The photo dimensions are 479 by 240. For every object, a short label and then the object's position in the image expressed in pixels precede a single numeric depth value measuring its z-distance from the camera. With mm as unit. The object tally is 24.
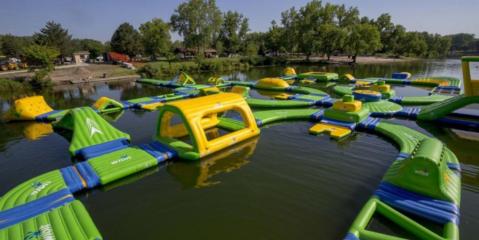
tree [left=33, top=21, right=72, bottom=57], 50038
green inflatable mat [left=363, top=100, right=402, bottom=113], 17147
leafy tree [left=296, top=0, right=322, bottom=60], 67125
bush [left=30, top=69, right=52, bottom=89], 33156
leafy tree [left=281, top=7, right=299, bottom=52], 72638
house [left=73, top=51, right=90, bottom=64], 55375
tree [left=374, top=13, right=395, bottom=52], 83419
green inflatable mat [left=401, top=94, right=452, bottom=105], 20141
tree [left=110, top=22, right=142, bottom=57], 65188
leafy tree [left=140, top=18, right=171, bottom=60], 53344
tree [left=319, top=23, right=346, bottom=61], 62847
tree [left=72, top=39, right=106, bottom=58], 67262
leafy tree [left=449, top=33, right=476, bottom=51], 137400
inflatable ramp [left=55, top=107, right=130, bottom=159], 10945
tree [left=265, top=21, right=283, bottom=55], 77375
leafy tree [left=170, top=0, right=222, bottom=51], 60969
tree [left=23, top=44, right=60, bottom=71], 33272
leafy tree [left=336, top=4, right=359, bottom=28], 72375
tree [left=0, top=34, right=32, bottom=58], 65188
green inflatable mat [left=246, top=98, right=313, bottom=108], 19930
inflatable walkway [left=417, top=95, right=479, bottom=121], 13809
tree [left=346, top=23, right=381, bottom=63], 61750
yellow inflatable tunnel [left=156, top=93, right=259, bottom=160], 10641
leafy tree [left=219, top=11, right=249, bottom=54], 74250
